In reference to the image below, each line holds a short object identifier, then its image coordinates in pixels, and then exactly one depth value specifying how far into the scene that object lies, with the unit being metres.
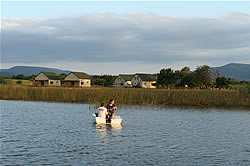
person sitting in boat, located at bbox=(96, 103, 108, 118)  21.51
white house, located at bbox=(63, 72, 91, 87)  114.50
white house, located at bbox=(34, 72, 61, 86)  115.94
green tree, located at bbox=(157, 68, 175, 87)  114.12
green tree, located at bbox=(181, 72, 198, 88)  102.04
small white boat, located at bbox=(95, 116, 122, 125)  21.42
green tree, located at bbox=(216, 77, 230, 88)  99.94
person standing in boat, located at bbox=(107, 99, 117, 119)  22.31
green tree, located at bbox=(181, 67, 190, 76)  152.38
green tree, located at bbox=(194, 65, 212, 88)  105.12
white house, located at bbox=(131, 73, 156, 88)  129.75
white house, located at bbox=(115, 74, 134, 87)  137.88
